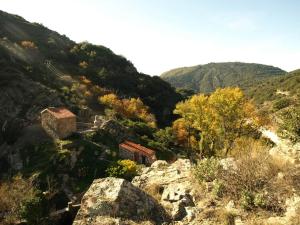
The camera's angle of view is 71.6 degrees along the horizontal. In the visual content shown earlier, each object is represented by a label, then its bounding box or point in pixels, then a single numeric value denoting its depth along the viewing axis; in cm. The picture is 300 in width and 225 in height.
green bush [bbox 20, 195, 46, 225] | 1928
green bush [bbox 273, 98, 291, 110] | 6946
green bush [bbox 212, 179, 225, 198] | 856
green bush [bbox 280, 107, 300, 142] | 1071
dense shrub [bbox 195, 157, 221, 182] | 942
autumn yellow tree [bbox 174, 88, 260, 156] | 2508
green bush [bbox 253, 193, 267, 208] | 760
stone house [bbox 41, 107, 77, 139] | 3465
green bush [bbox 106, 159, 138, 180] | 2699
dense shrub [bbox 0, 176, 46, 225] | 1941
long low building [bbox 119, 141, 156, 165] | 3501
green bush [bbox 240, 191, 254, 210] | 771
